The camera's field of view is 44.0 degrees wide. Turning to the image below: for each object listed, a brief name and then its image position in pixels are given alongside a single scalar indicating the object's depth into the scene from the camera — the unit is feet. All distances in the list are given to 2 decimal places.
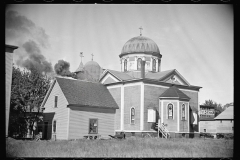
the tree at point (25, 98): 101.09
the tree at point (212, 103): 332.78
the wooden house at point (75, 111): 97.71
